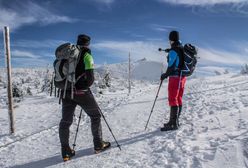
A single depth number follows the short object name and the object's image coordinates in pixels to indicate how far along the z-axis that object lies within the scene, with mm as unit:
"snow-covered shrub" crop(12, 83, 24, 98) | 31636
